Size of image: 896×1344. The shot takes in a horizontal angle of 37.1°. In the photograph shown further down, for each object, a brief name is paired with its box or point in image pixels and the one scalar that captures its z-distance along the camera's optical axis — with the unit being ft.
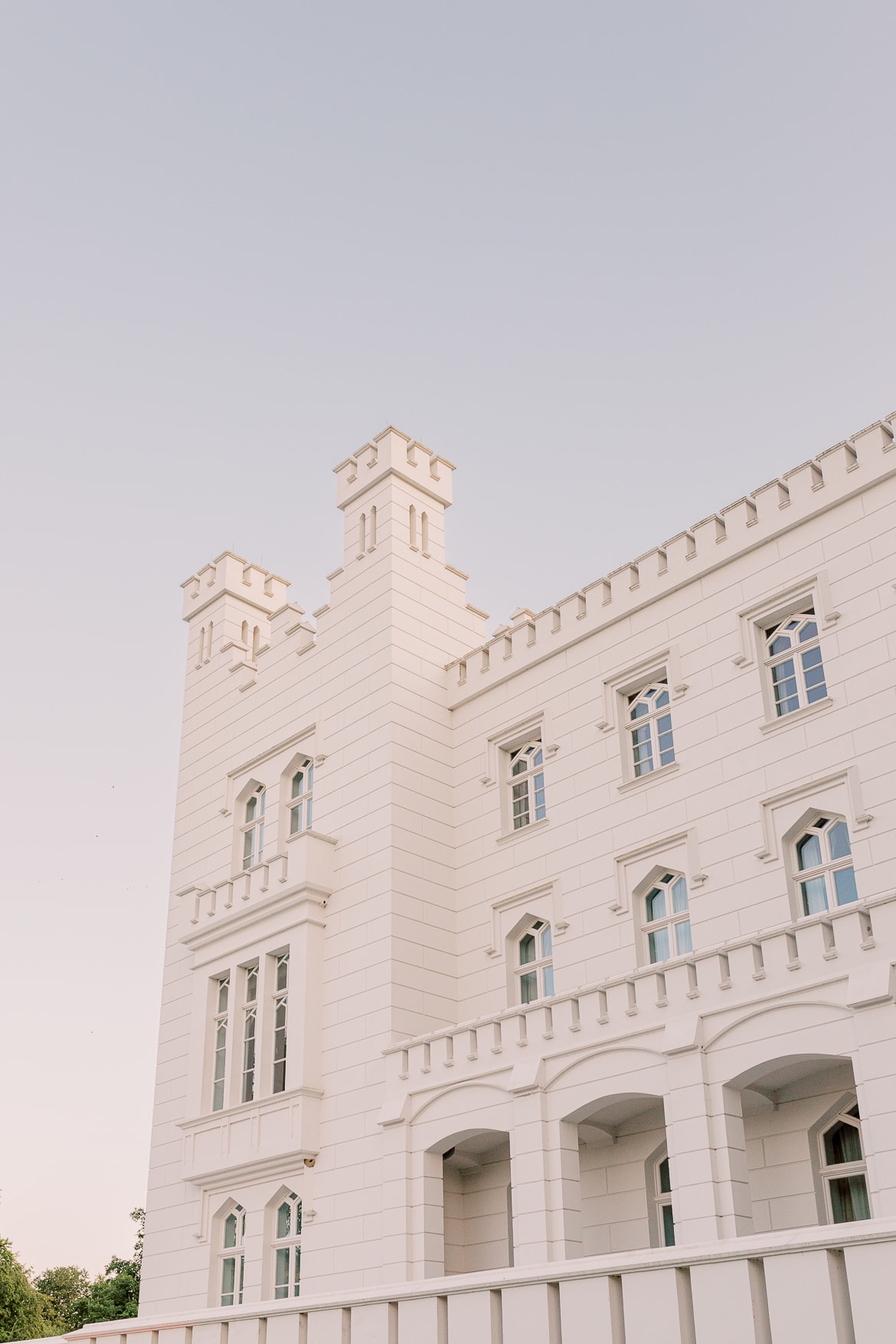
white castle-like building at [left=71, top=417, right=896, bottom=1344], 46.24
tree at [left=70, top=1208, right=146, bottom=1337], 134.00
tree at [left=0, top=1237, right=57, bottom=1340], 144.66
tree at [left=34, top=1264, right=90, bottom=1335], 241.14
